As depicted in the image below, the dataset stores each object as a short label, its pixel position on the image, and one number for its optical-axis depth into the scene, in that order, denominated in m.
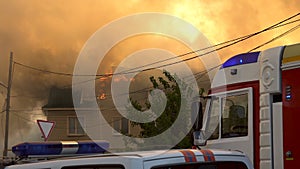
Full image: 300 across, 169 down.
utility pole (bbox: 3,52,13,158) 29.23
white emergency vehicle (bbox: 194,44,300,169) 7.16
